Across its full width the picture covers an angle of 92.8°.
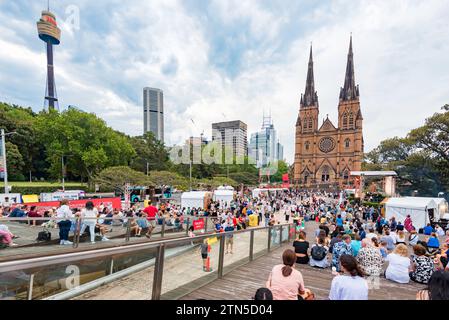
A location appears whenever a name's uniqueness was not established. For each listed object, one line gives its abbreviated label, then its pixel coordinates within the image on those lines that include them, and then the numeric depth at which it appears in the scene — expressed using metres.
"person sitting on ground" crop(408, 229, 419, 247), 8.73
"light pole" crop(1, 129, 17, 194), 16.04
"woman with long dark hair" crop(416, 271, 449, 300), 2.23
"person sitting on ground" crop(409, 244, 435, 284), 4.80
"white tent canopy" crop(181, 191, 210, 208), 20.41
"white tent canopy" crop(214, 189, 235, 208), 23.00
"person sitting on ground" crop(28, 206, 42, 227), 6.36
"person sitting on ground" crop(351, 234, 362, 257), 5.89
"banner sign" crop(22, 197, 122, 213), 14.68
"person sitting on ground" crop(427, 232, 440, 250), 7.62
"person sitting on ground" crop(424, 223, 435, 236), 10.96
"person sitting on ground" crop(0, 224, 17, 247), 5.51
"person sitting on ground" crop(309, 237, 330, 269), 5.54
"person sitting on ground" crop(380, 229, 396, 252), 8.23
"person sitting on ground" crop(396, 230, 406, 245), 7.70
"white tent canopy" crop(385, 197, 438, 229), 14.05
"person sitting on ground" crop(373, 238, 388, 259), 6.80
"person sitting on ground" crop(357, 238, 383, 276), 4.93
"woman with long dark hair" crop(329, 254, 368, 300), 2.73
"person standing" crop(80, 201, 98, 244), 6.82
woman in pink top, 2.82
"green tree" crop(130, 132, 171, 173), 54.22
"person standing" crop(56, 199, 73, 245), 6.52
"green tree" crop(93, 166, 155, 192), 25.66
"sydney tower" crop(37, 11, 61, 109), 95.12
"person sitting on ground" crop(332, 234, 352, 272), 5.54
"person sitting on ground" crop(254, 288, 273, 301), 2.32
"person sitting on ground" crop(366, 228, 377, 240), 6.75
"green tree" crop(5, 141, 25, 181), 34.84
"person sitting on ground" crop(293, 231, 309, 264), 5.78
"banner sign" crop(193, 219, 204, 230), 11.13
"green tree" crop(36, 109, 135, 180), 32.94
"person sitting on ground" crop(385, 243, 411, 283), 4.89
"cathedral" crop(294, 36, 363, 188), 65.49
